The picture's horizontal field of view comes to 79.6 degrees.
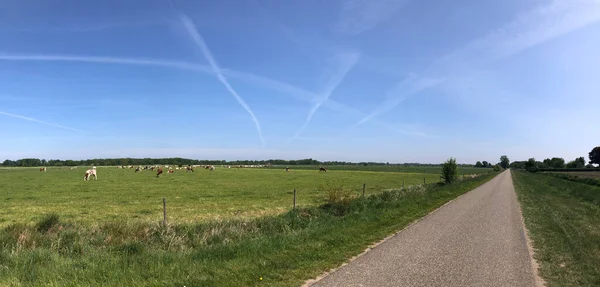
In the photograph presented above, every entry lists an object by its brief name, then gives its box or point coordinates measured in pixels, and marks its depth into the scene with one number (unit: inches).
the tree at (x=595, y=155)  6850.4
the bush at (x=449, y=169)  1819.3
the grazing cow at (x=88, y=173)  2053.5
